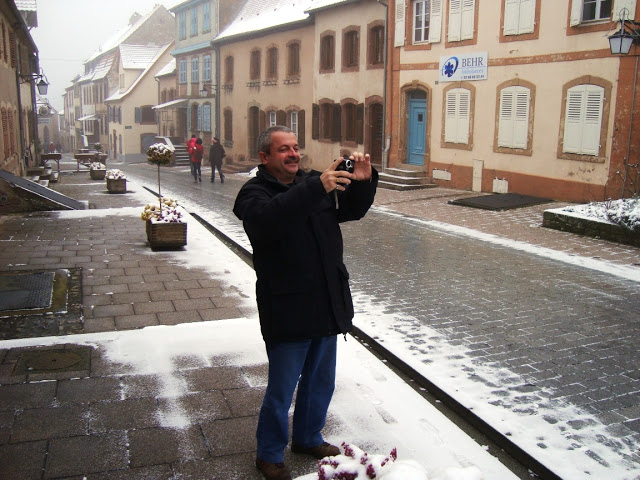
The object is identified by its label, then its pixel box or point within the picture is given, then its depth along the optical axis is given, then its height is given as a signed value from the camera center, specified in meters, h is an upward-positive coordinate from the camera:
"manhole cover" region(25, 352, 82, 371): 5.20 -1.90
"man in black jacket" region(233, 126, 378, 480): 3.25 -0.72
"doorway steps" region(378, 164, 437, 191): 20.15 -1.52
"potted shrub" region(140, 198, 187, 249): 9.94 -1.54
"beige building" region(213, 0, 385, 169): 23.61 +2.19
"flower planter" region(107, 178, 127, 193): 19.15 -1.73
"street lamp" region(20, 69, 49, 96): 25.92 +1.76
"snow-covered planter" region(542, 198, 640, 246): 11.15 -1.58
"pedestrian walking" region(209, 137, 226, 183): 25.45 -1.13
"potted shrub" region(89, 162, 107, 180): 25.31 -1.80
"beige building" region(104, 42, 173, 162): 51.44 +2.07
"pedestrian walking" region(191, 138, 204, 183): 25.34 -1.17
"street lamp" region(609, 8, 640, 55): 13.27 +1.93
